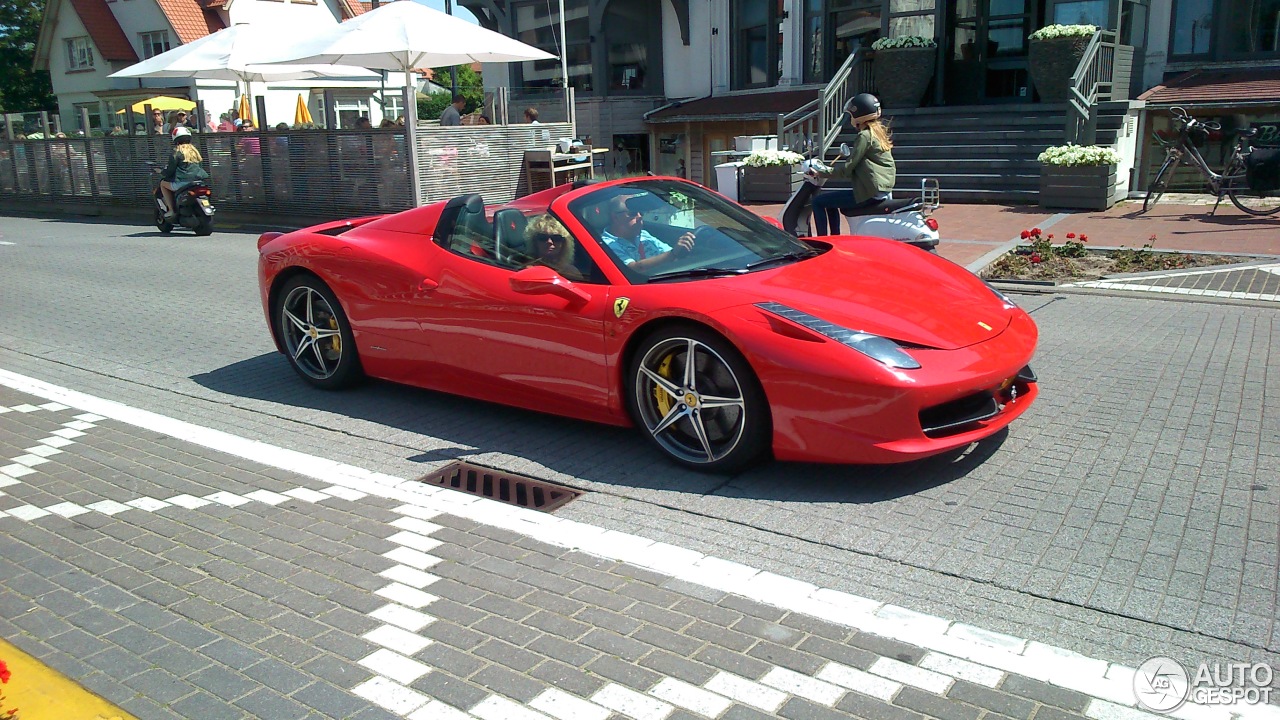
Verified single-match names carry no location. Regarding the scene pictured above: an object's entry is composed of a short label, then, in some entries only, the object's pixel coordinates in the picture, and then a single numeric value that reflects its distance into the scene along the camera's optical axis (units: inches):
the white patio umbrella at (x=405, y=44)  661.9
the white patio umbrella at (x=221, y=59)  773.3
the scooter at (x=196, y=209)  686.5
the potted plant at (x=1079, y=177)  586.2
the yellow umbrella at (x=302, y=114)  930.2
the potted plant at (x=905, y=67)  758.5
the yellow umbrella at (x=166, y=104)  1469.0
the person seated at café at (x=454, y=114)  711.1
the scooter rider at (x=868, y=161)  339.3
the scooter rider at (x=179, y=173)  694.5
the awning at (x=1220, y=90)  661.3
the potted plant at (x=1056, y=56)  655.8
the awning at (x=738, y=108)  954.1
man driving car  208.7
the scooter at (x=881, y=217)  350.9
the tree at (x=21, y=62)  2364.7
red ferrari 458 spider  177.0
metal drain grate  189.5
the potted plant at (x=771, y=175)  697.0
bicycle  545.3
